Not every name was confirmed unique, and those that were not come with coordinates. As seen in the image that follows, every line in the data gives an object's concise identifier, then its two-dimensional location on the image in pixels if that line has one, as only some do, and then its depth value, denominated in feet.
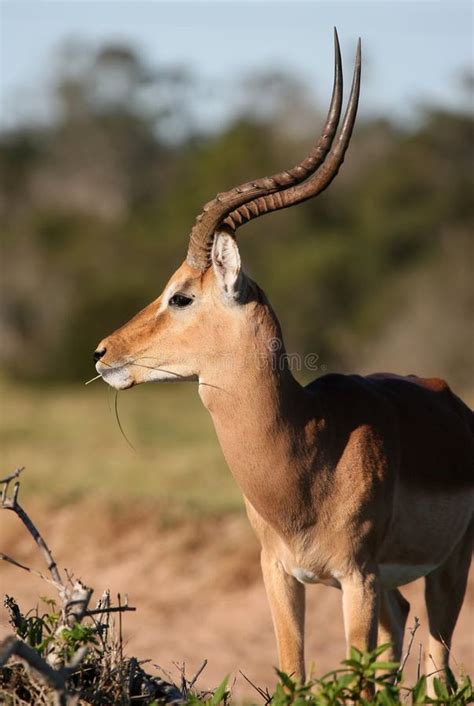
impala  36.45
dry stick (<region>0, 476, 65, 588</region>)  30.19
